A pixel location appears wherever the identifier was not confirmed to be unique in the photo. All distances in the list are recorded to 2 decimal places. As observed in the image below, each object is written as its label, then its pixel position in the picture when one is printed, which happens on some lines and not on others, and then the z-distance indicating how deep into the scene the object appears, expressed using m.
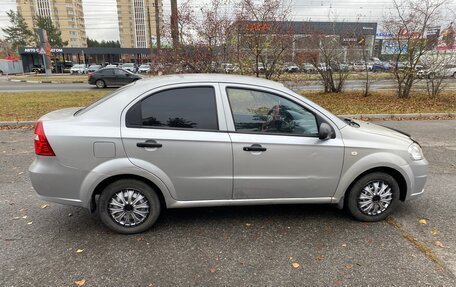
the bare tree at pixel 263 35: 10.79
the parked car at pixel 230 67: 11.48
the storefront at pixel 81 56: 50.00
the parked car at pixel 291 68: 12.09
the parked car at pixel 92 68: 41.70
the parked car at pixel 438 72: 11.95
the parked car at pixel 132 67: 43.03
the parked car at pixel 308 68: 13.04
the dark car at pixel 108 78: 20.94
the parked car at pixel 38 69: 46.47
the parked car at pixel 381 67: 12.14
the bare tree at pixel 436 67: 11.77
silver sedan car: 3.11
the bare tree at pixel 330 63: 12.97
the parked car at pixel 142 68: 42.69
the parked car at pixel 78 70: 43.41
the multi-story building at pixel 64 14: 94.44
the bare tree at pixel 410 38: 11.63
